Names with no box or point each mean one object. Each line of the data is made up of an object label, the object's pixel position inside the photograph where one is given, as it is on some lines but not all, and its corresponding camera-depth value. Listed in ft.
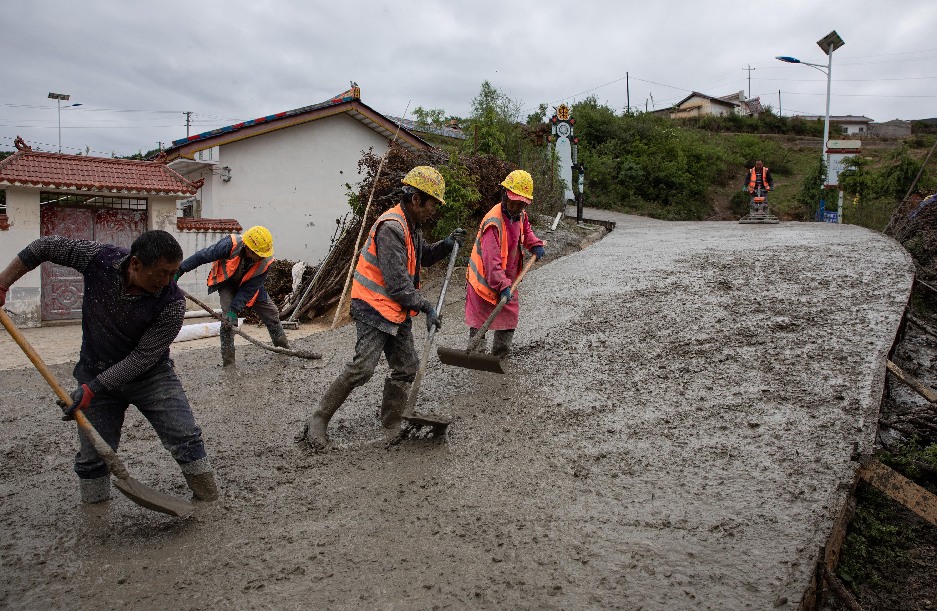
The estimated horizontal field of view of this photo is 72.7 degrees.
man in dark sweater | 9.10
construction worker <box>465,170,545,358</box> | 15.48
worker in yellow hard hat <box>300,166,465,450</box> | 12.18
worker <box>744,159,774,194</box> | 40.29
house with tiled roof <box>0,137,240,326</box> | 31.58
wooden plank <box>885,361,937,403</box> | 11.59
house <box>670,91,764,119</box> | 141.90
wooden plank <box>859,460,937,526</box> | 8.84
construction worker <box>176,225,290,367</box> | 19.53
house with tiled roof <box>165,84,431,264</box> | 42.27
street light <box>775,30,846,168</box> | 59.16
